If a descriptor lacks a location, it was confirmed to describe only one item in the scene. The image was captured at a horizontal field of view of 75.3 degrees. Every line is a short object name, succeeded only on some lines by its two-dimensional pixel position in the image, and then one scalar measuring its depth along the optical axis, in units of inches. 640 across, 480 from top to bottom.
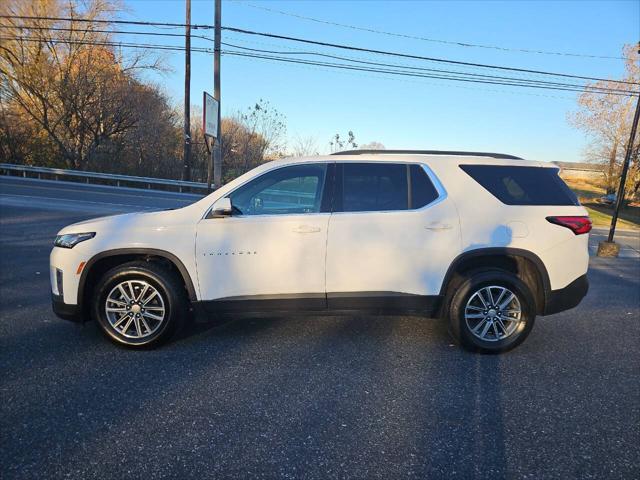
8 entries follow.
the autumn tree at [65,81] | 1012.5
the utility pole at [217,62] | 610.5
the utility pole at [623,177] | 366.3
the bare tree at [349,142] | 1062.6
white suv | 144.7
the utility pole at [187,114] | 872.9
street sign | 487.6
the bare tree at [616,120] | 1066.7
